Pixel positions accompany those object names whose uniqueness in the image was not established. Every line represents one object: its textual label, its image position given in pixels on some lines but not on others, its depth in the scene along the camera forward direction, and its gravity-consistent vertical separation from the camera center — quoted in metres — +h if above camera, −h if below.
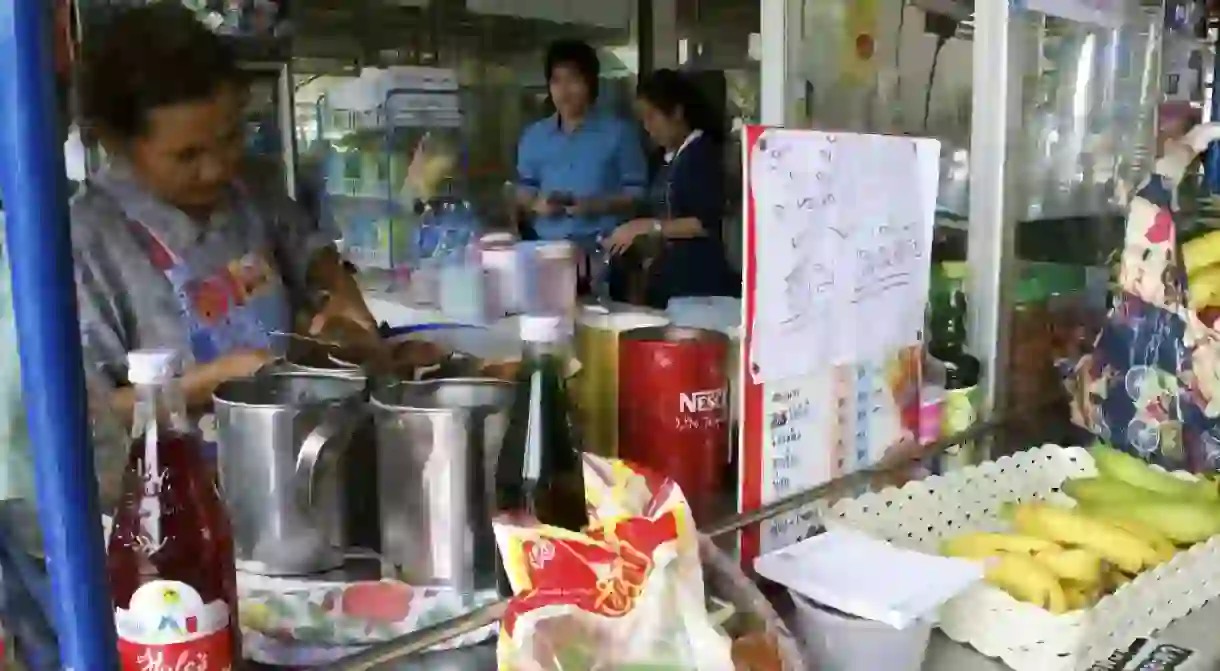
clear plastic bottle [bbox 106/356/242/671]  0.61 -0.22
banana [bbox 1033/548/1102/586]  0.93 -0.34
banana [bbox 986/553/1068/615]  0.90 -0.34
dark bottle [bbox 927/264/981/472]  1.19 -0.23
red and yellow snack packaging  0.64 -0.25
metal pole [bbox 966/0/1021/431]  1.29 -0.06
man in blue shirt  2.69 +0.01
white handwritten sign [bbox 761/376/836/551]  0.94 -0.24
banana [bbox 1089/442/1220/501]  1.11 -0.33
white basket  0.85 -0.35
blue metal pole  0.47 -0.07
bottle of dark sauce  0.76 -0.19
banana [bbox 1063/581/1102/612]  0.91 -0.36
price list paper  0.91 -0.13
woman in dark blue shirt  2.15 -0.10
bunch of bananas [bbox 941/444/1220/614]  0.92 -0.33
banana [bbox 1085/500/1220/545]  1.03 -0.33
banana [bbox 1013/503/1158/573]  0.97 -0.33
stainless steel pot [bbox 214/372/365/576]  0.73 -0.20
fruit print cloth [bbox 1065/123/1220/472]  1.19 -0.22
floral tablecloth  0.71 -0.29
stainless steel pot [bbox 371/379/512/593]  0.73 -0.21
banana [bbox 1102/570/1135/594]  0.95 -0.36
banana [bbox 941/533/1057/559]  0.96 -0.33
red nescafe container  0.91 -0.20
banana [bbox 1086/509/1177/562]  1.00 -0.34
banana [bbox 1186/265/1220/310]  1.19 -0.15
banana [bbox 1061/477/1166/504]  1.09 -0.33
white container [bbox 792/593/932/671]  0.78 -0.33
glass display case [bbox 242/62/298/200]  2.17 +0.08
